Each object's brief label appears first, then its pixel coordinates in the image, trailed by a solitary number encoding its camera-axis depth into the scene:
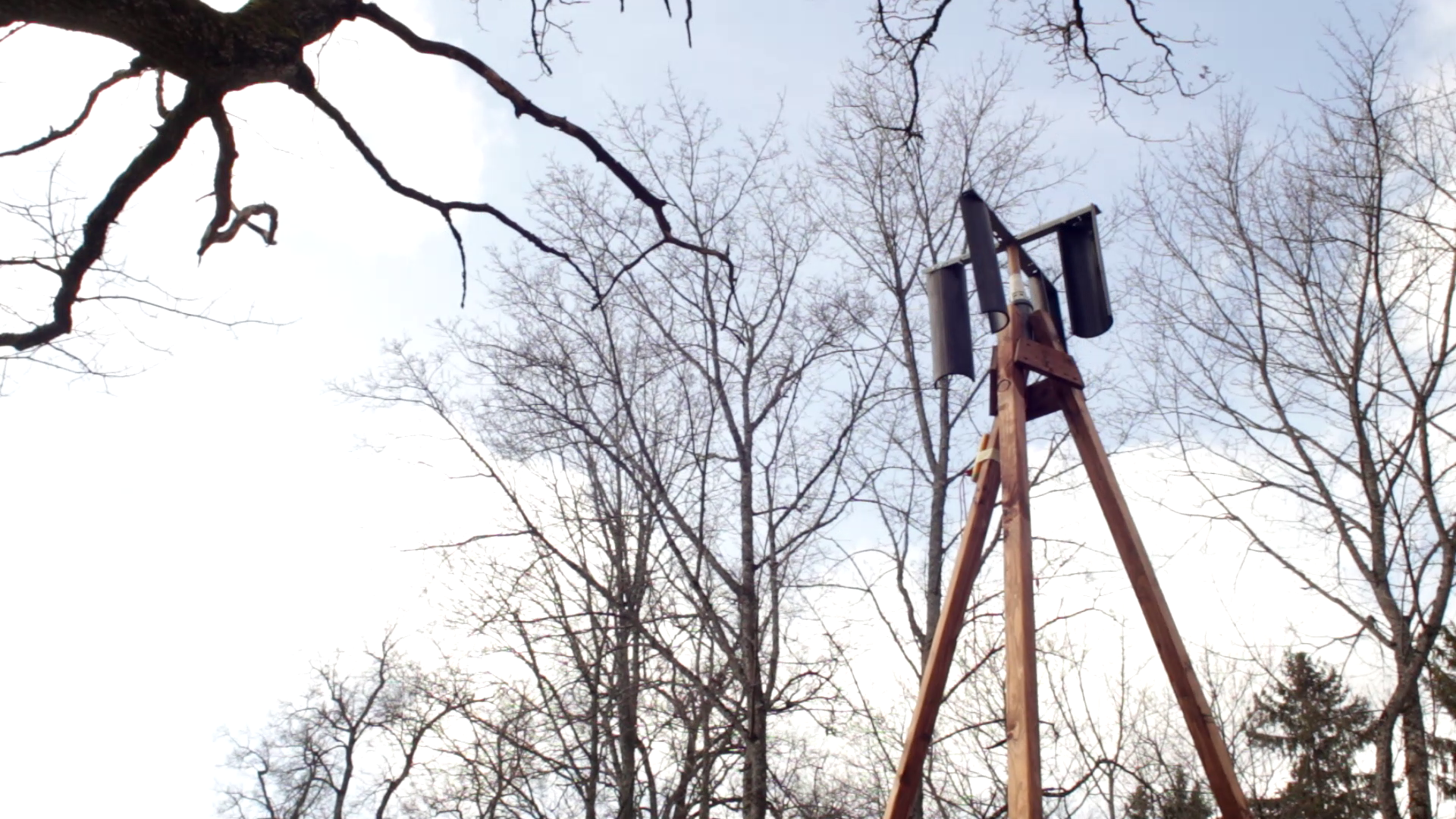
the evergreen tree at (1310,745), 12.12
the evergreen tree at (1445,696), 14.20
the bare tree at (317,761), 24.02
